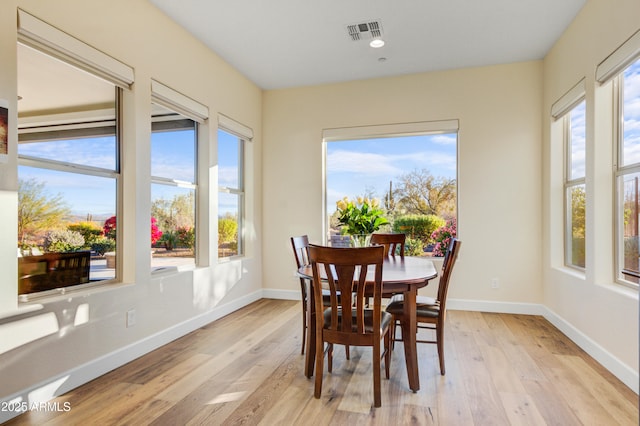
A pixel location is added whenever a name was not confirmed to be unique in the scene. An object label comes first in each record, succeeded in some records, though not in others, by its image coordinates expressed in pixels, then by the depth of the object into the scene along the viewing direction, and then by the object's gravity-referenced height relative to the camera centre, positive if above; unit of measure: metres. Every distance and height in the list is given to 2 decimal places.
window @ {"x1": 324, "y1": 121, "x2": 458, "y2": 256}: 4.65 +0.50
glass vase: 2.99 -0.20
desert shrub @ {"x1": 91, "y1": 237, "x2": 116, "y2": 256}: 2.75 -0.23
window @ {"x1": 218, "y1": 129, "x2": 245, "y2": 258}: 4.38 +0.26
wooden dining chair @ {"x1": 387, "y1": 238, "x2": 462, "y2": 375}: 2.56 -0.68
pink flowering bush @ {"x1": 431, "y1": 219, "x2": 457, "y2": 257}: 4.61 -0.27
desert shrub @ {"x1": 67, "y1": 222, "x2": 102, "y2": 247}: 2.60 -0.11
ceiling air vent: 3.45 +1.77
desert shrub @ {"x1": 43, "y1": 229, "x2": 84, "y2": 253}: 2.42 -0.18
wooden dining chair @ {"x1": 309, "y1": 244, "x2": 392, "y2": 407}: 2.08 -0.54
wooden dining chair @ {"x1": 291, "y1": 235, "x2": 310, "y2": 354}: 2.97 -0.38
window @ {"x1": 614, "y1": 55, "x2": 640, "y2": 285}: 2.63 +0.32
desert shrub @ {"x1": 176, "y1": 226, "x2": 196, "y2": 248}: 3.66 -0.22
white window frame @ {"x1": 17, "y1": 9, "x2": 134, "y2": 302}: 2.22 +1.05
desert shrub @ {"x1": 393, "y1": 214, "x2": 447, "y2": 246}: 4.68 -0.14
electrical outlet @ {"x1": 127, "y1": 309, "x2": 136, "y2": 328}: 2.85 -0.80
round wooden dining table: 2.28 -0.59
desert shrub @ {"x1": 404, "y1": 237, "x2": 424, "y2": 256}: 4.71 -0.42
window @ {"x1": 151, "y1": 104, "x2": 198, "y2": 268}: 3.33 +0.26
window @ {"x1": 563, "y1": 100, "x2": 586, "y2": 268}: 3.46 +0.28
